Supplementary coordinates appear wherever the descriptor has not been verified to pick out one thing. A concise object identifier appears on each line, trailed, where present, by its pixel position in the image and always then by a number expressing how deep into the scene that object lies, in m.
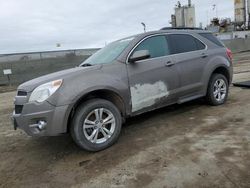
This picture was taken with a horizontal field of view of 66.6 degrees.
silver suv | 2.75
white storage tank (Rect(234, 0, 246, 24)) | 32.53
